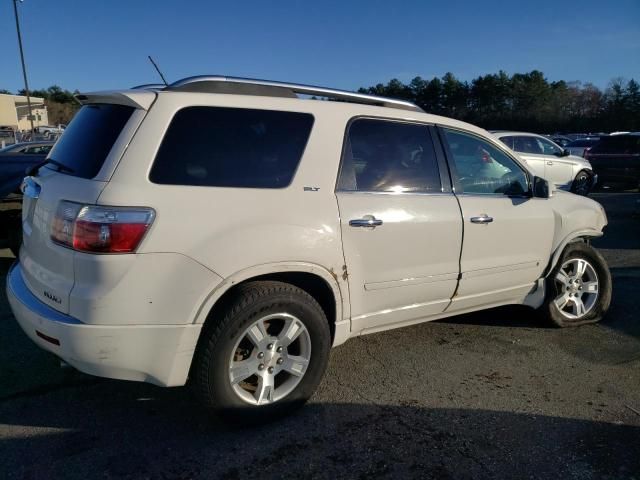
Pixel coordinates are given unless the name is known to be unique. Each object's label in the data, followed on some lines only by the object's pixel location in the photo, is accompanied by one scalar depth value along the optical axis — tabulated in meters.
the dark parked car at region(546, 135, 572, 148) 27.53
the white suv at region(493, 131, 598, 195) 13.23
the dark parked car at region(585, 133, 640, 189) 15.11
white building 66.50
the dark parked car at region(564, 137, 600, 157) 21.30
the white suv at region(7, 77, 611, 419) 2.55
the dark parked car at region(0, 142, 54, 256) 6.14
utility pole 27.36
